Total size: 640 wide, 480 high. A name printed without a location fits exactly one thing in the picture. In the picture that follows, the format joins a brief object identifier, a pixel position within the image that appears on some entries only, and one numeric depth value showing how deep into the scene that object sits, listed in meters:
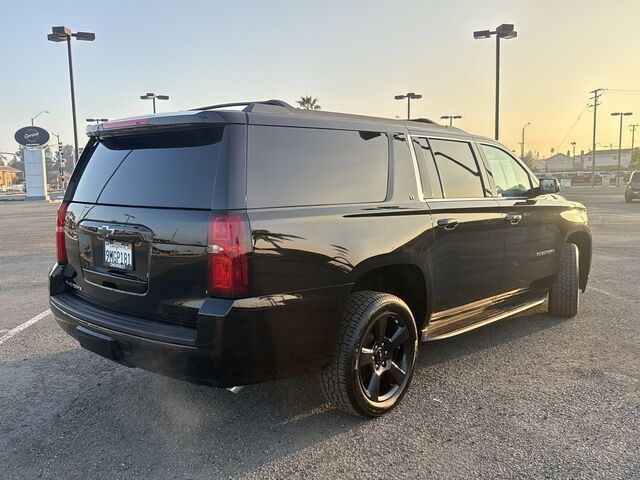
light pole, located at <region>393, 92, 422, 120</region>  36.16
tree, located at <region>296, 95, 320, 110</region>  57.16
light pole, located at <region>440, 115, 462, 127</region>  50.61
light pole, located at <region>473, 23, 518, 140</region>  21.75
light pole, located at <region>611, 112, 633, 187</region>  69.44
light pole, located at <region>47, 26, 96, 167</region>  21.12
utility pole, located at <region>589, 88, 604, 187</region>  57.84
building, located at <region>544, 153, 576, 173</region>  153.25
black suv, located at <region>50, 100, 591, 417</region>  2.72
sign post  43.97
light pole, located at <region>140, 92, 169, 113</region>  36.00
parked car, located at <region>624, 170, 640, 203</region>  26.37
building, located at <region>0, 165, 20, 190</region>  106.75
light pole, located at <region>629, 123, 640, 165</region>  99.44
